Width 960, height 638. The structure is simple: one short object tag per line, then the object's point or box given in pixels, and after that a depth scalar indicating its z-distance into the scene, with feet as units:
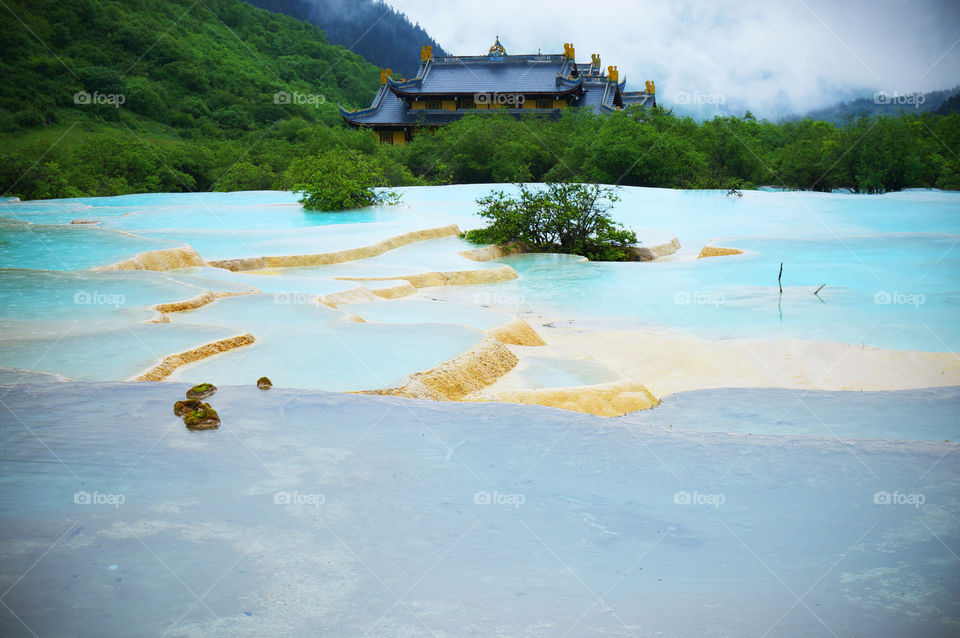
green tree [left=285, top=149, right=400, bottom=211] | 50.90
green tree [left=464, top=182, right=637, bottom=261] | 39.65
